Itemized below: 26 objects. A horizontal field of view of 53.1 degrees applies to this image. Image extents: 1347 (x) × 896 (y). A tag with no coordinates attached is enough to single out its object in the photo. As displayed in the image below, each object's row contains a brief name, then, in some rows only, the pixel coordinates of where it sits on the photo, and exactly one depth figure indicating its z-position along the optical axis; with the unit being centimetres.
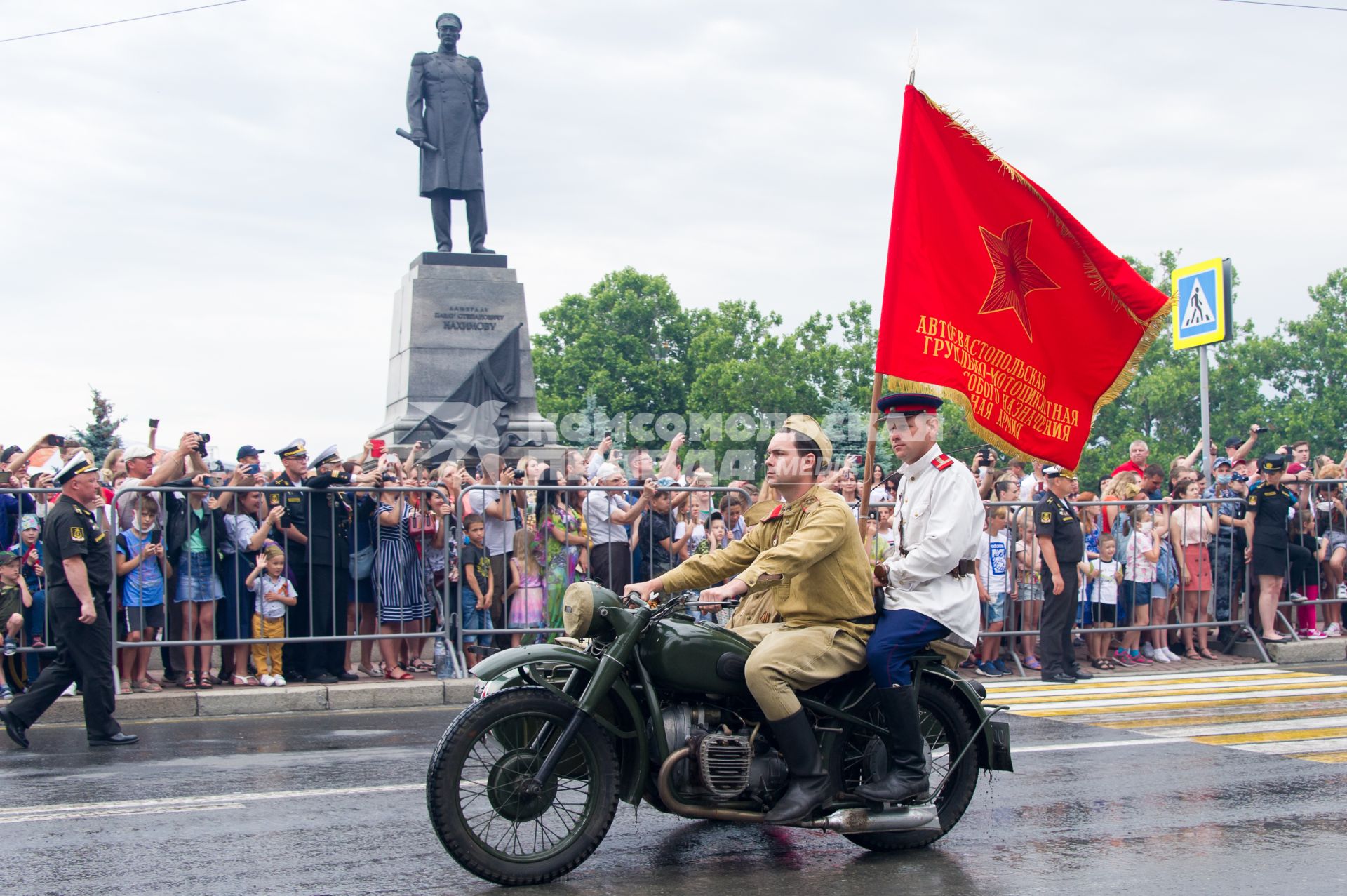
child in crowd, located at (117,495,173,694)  1038
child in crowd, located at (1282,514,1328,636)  1441
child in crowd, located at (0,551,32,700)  1005
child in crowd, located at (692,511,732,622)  1228
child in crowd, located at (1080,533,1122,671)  1326
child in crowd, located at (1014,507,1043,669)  1302
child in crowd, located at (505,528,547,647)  1157
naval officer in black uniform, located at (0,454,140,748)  872
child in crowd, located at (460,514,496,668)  1153
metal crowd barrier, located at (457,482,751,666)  1158
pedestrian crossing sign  1738
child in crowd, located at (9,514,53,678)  1029
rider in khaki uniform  536
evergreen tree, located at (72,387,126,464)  3425
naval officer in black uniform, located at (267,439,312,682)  1102
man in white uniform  559
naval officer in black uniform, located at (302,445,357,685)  1105
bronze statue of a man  2303
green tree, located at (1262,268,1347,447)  8481
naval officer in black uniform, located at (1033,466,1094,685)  1223
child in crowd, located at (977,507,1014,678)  1275
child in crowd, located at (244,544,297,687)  1080
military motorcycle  513
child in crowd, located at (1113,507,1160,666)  1337
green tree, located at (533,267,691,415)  7569
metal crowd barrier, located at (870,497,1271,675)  1295
